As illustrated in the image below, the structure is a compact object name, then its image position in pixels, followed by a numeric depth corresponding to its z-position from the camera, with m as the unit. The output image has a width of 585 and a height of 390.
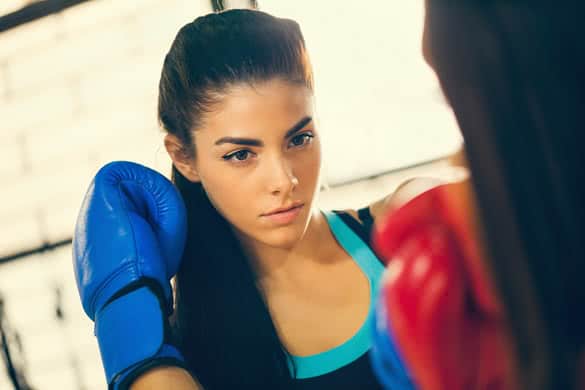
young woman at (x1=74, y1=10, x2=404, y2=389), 0.69
